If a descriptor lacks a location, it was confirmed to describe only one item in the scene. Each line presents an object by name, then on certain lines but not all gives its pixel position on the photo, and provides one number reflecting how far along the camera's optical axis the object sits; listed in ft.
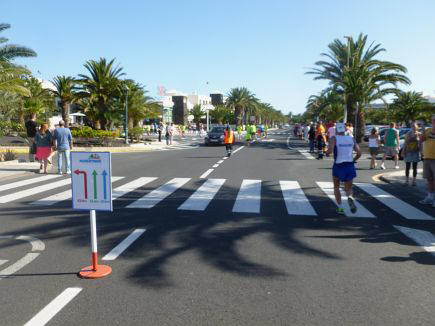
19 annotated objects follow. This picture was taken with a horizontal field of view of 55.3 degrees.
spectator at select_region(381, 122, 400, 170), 50.19
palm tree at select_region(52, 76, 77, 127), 138.51
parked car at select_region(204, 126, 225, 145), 105.19
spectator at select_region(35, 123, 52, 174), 45.19
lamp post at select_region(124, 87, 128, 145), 94.92
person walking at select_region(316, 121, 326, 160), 65.62
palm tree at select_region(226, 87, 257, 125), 253.65
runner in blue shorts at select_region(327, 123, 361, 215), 25.22
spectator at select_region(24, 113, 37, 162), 70.18
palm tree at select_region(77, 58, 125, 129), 107.96
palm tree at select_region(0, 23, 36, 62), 59.98
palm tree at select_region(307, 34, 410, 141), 99.35
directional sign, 14.94
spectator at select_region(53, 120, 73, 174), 44.52
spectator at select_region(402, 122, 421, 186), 35.72
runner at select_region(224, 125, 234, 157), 67.26
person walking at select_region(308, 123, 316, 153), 80.23
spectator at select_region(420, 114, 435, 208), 27.84
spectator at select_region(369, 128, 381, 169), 51.26
